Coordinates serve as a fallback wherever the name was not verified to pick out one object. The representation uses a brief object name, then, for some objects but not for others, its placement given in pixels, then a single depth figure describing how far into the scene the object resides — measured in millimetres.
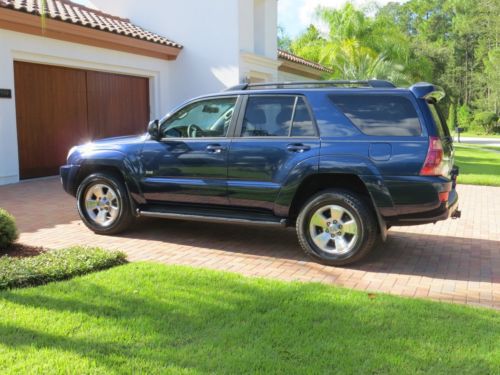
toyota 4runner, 5445
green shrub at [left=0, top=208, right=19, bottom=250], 5945
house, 11703
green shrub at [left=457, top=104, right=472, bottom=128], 51031
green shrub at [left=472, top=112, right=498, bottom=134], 47156
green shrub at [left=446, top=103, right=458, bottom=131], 46191
